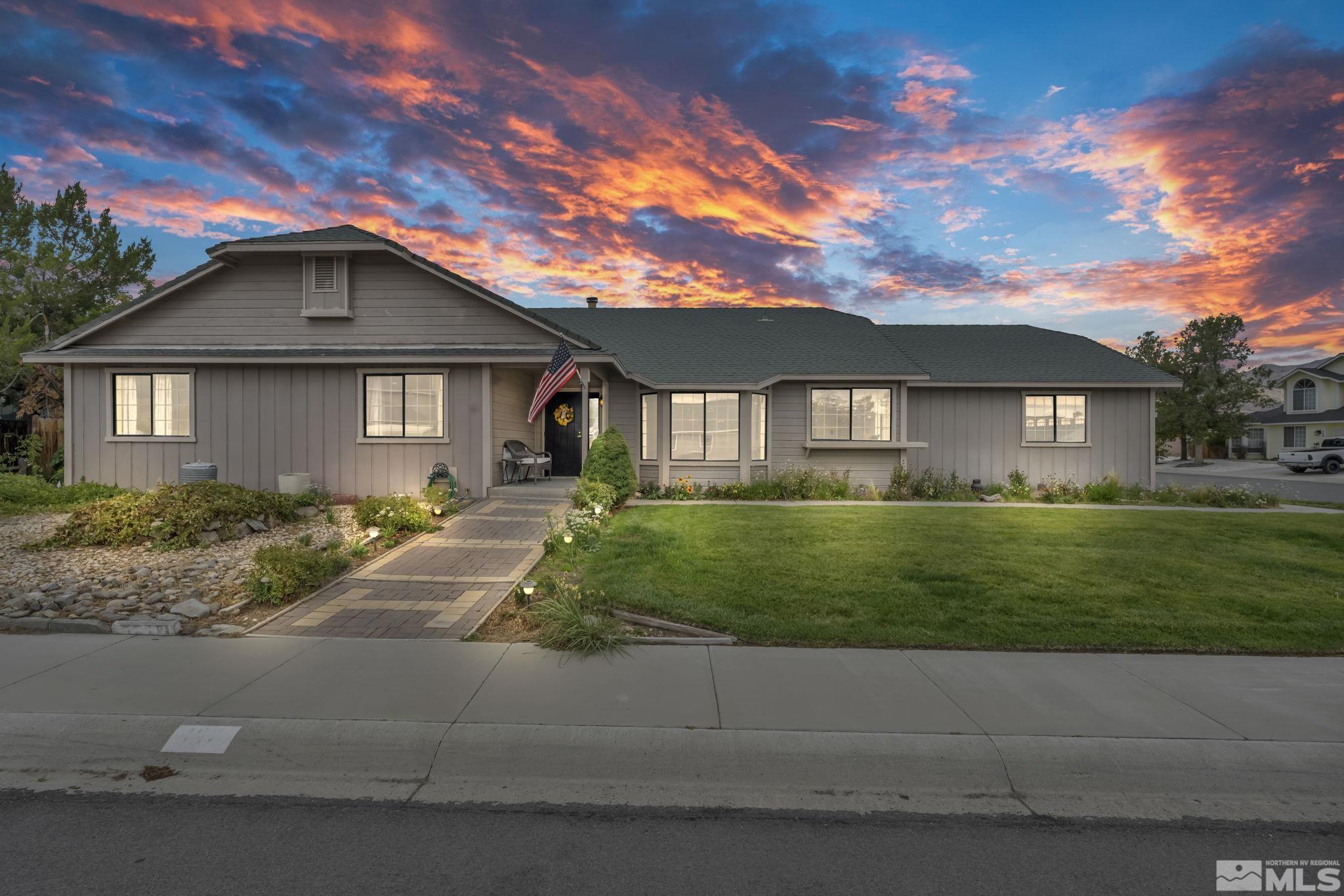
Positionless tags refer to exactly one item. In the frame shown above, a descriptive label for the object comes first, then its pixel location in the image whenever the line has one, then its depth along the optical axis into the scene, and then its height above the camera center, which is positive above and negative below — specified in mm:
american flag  12242 +1268
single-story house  13820 +1400
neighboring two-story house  38753 +1889
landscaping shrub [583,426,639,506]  13195 -534
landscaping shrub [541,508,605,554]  9375 -1449
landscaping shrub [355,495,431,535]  10180 -1224
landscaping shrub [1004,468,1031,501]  16266 -1230
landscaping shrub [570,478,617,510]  11773 -1060
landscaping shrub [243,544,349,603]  7195 -1581
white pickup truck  30500 -925
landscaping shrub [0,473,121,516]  12867 -1158
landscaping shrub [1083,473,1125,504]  15867 -1336
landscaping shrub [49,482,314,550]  9469 -1191
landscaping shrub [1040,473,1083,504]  16109 -1353
